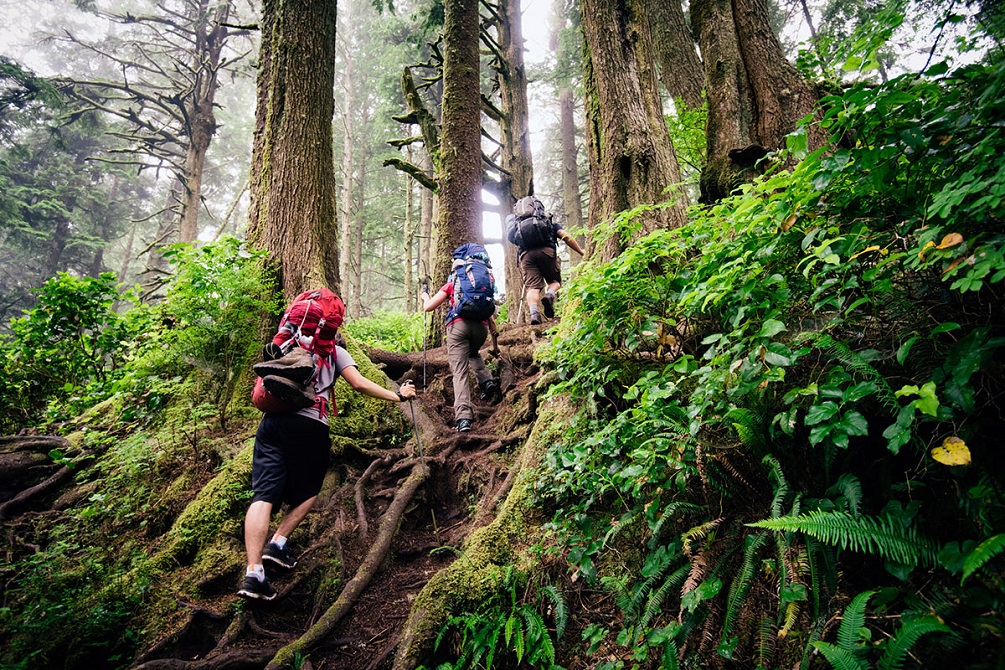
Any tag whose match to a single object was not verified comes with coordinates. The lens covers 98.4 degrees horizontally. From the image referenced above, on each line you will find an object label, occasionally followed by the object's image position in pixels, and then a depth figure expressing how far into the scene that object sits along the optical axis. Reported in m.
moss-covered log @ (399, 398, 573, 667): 2.70
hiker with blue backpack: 5.69
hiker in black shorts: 3.30
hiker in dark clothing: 6.68
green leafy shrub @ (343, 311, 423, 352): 8.88
